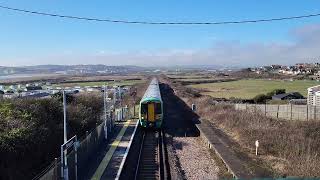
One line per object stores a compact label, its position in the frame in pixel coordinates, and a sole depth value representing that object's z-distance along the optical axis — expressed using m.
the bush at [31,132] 9.70
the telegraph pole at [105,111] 16.49
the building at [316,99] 31.38
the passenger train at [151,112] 20.13
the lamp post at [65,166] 8.97
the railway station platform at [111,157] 11.65
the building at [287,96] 38.17
